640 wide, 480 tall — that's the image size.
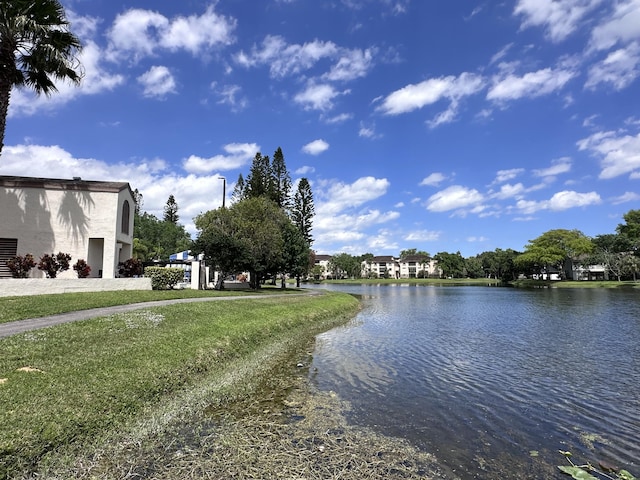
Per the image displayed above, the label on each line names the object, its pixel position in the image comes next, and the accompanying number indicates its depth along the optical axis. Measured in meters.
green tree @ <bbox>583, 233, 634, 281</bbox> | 75.88
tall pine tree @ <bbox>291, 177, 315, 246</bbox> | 59.06
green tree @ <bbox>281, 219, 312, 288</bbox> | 40.03
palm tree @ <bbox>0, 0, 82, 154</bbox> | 16.05
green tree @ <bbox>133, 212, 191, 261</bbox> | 62.06
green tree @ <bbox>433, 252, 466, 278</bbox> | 134.12
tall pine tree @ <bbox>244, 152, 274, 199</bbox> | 51.41
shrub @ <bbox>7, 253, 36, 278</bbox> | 19.52
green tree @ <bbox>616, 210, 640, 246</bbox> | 74.88
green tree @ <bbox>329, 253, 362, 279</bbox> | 144.75
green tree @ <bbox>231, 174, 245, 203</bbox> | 56.56
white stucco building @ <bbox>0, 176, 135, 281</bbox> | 22.67
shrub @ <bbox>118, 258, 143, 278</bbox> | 25.05
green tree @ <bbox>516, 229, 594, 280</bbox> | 81.56
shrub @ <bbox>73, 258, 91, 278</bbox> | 21.58
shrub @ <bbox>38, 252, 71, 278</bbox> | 20.48
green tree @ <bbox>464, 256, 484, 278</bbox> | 134.12
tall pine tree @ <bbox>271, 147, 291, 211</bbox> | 54.41
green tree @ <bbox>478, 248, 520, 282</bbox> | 98.81
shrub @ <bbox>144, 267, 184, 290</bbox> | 22.89
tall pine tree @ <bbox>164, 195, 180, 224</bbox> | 83.75
